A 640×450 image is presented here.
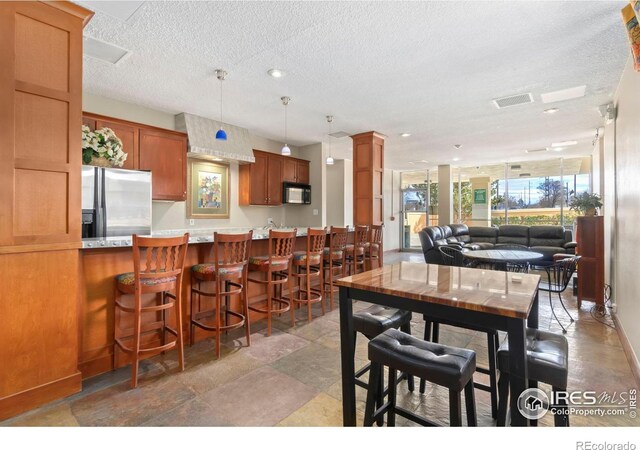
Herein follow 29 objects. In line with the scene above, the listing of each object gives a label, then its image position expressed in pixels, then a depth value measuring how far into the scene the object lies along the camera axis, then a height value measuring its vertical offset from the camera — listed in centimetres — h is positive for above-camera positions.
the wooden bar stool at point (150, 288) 223 -48
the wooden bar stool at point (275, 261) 318 -38
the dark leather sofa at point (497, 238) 660 -34
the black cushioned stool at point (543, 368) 135 -63
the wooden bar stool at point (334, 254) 404 -41
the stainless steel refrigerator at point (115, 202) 353 +25
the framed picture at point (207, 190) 515 +56
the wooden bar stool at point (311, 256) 356 -38
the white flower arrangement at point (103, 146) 342 +86
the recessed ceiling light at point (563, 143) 631 +164
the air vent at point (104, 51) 274 +158
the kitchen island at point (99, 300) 235 -59
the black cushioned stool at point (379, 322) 188 -61
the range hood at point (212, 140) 468 +133
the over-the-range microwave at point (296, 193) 623 +62
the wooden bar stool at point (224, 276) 274 -47
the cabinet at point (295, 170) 634 +111
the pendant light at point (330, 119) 478 +162
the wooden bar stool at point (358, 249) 441 -36
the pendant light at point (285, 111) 405 +160
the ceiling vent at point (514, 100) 391 +159
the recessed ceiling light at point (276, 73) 327 +159
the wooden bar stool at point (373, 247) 488 -37
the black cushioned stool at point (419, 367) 128 -61
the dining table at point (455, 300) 128 -34
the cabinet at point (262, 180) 577 +81
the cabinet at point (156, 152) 415 +100
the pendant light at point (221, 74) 329 +159
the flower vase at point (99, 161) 352 +70
